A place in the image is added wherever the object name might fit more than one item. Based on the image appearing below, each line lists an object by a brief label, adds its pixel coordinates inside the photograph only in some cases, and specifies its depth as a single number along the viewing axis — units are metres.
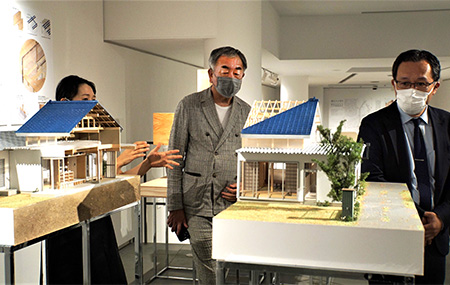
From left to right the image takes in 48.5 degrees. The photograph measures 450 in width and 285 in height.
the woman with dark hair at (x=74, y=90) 3.84
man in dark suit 2.54
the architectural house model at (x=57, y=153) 2.86
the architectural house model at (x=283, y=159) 2.61
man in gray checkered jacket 3.18
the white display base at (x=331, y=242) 1.84
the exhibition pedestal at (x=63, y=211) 2.33
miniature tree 2.31
